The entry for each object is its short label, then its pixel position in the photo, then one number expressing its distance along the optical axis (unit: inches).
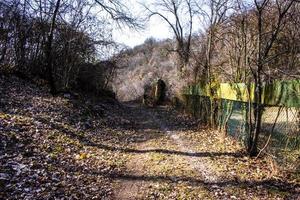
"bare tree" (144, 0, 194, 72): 939.9
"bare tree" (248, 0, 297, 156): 230.3
